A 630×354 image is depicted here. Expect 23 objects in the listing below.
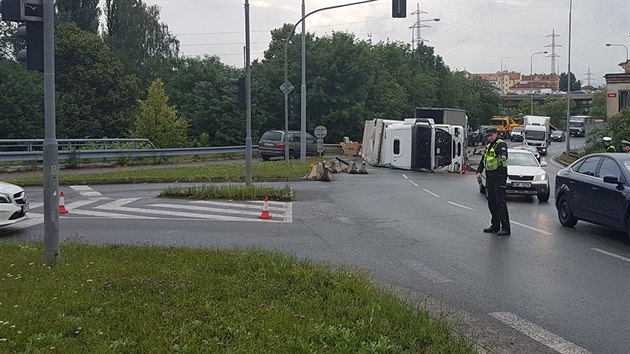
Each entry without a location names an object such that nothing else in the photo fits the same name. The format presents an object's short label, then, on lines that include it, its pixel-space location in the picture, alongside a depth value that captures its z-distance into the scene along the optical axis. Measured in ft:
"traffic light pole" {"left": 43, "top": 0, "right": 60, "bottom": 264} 26.32
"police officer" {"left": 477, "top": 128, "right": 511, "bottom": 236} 40.24
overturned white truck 103.50
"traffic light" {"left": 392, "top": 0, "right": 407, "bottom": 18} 78.85
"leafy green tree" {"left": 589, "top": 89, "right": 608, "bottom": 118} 317.11
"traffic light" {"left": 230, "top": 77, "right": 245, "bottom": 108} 68.03
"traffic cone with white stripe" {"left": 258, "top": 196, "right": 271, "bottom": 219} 46.86
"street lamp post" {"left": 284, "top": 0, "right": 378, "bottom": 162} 110.61
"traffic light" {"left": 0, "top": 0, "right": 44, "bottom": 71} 25.40
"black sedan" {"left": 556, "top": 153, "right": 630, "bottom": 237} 37.68
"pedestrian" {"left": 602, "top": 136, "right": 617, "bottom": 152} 68.16
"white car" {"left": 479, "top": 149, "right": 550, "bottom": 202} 62.64
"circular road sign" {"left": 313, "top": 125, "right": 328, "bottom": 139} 118.53
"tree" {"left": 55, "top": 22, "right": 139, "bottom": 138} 156.04
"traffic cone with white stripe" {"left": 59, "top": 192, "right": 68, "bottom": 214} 49.76
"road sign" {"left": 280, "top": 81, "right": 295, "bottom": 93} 102.83
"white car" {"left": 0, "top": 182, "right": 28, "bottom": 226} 38.55
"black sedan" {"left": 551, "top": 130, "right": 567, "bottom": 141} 291.67
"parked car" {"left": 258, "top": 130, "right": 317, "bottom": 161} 125.70
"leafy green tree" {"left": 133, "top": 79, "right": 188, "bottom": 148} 130.11
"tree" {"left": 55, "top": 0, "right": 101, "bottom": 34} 195.42
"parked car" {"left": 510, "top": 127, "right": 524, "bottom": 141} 239.05
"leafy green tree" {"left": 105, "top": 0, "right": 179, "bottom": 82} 221.87
